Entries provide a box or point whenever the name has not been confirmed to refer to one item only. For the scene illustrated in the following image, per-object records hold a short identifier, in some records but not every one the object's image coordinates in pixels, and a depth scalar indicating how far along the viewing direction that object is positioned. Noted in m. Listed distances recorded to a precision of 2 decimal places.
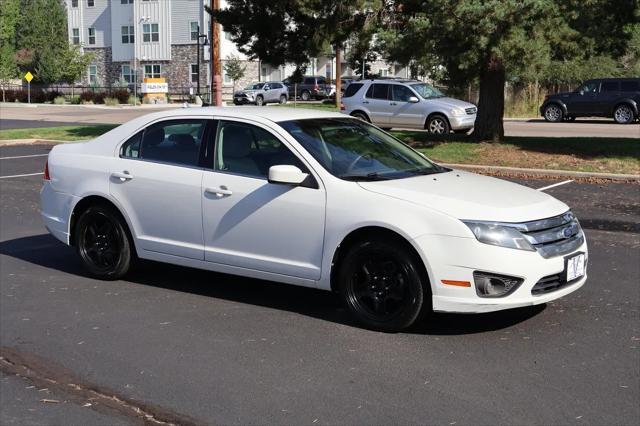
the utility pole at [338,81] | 48.56
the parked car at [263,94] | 56.66
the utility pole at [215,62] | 25.11
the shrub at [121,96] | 57.28
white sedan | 5.75
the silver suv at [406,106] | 25.06
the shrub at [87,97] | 58.62
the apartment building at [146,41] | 66.56
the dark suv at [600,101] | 32.12
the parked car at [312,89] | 63.09
